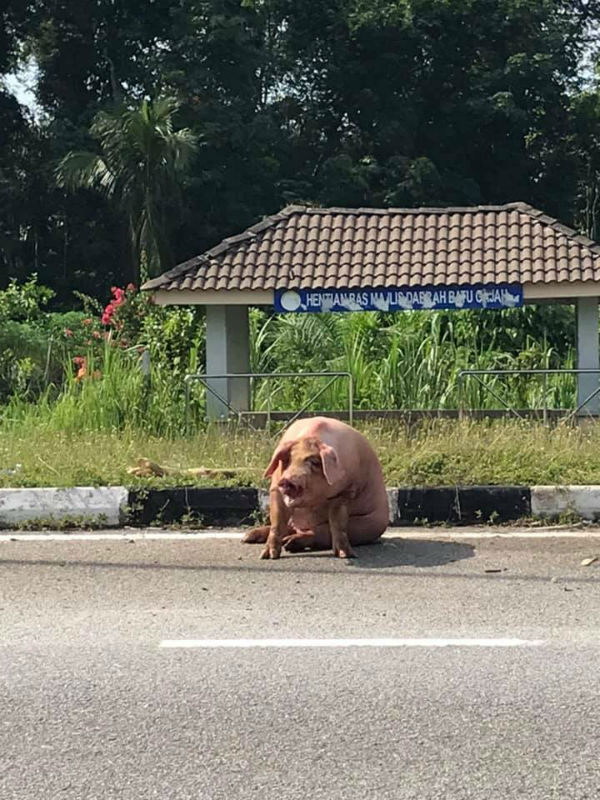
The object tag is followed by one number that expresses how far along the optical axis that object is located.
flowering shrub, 19.64
